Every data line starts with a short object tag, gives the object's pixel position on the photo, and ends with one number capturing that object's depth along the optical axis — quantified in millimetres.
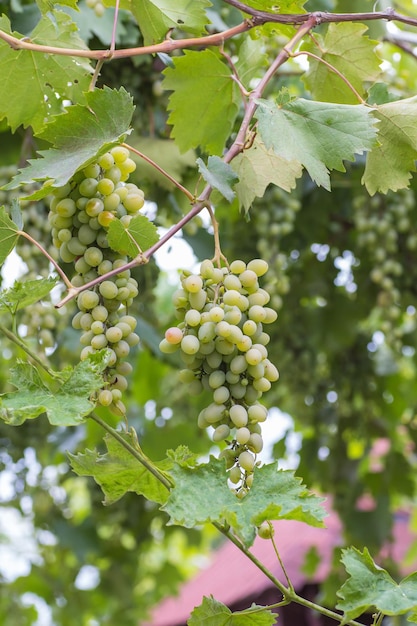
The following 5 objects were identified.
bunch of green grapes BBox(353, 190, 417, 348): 2725
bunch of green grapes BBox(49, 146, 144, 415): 1597
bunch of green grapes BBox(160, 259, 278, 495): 1555
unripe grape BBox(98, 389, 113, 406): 1570
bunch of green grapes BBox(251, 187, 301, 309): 2589
